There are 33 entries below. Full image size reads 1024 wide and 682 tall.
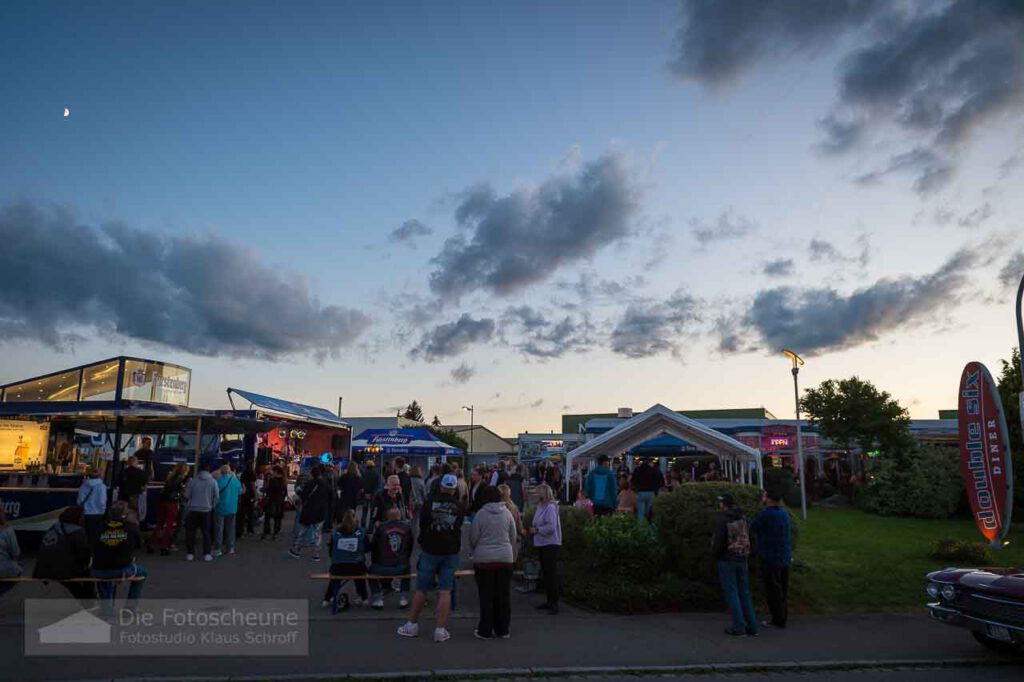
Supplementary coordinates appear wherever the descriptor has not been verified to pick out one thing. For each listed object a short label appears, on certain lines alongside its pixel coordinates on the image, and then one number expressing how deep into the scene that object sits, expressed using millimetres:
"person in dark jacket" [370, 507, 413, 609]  8633
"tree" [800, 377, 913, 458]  27516
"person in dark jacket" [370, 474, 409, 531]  9680
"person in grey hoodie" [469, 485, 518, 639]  7469
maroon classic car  6559
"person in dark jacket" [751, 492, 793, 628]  8344
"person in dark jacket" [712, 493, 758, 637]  7957
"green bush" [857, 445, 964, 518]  22062
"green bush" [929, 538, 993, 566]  12156
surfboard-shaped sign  12109
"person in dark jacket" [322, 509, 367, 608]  8672
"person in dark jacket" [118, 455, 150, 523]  12633
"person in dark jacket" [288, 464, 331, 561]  12633
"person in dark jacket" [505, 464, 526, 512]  18125
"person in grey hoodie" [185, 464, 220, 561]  12359
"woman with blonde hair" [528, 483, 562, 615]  8867
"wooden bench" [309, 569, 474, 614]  8403
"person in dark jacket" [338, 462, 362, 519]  13781
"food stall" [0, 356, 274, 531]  13102
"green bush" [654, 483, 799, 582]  9328
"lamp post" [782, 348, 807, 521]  21391
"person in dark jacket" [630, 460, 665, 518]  15164
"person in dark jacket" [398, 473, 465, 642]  7465
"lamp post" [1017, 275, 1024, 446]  12484
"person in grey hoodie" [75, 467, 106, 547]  10812
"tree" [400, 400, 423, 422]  126800
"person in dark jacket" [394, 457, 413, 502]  14625
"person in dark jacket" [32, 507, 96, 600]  7594
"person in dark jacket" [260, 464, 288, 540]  15328
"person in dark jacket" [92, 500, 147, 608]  7734
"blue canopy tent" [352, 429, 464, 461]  26250
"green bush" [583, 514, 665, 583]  9562
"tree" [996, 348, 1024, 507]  19969
